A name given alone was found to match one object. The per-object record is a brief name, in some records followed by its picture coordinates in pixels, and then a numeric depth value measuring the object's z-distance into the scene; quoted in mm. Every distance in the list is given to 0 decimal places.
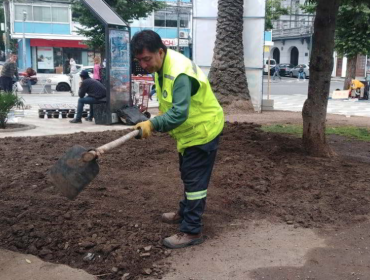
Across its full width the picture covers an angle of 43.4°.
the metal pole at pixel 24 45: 40500
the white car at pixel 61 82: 24281
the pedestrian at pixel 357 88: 20972
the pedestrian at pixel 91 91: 10797
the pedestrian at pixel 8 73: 16188
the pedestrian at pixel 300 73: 43919
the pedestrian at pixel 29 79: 22719
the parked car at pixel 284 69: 48481
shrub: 9547
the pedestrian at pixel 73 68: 26480
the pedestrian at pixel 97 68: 14698
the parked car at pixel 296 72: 44719
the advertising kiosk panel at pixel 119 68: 10555
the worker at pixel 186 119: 3455
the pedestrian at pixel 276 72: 45406
